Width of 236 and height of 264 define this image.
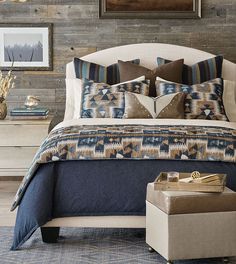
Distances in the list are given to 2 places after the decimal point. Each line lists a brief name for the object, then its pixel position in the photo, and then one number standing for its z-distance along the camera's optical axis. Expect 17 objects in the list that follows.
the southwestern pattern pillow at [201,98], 5.03
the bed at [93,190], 3.82
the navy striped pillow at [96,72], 5.52
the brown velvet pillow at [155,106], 4.90
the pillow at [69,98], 5.62
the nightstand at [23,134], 5.39
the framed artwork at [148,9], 5.87
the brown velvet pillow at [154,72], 5.44
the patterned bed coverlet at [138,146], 3.85
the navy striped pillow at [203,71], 5.51
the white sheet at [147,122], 4.34
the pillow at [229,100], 5.39
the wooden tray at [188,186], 3.43
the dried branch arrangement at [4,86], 5.63
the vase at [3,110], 5.55
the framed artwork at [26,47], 5.92
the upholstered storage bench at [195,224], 3.38
